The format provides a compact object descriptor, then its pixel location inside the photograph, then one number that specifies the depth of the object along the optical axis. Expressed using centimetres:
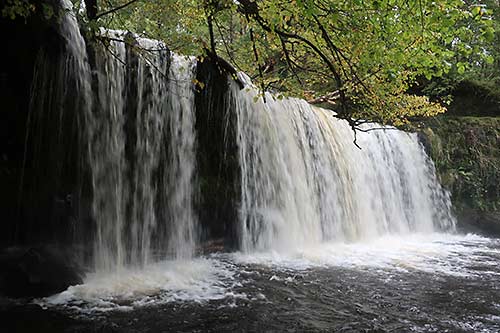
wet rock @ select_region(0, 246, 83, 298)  472
